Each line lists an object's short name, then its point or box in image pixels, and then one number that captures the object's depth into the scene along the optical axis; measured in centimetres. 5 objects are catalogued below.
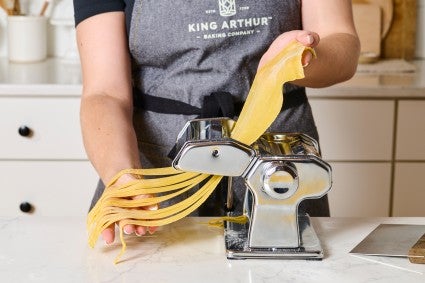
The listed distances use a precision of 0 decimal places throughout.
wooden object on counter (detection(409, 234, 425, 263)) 104
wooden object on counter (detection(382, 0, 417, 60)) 266
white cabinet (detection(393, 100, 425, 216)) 228
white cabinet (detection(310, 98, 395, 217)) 228
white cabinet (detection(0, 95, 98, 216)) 230
